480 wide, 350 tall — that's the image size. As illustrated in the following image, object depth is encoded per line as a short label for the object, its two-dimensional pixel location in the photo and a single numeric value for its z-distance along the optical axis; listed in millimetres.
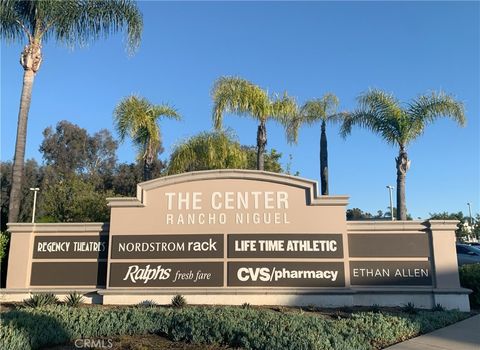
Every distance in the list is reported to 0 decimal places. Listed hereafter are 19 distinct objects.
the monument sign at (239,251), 11125
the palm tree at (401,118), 15922
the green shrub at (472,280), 11867
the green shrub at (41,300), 9969
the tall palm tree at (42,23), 14550
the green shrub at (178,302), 10594
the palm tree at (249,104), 16234
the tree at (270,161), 30969
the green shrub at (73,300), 10528
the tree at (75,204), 21644
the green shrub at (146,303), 11102
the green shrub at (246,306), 10211
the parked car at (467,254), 19594
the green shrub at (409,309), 9984
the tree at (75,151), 57531
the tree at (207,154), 20156
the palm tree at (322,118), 18406
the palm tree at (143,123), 18109
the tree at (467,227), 76562
